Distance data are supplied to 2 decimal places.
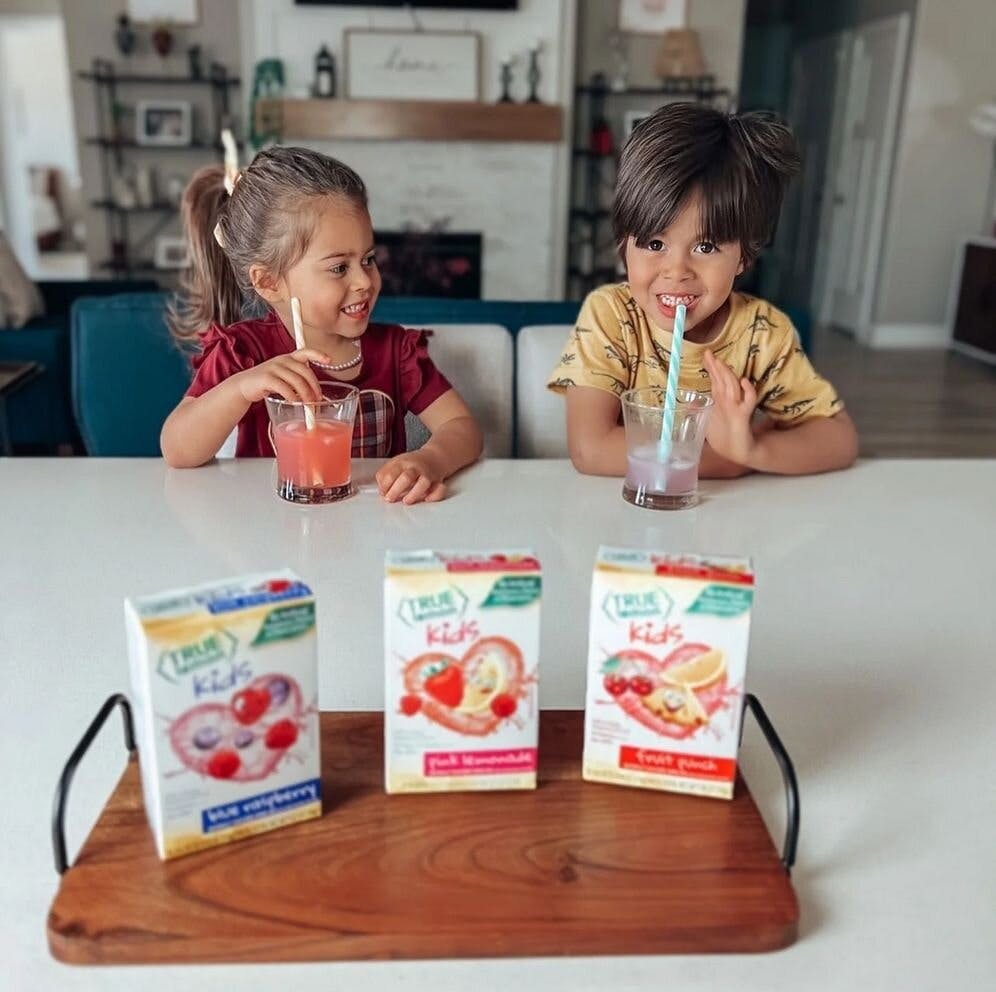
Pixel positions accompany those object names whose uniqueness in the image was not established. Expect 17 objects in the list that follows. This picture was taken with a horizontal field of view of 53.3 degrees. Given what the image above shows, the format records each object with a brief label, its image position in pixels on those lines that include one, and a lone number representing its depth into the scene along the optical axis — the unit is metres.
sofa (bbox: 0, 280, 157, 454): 3.43
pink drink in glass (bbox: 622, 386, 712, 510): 1.08
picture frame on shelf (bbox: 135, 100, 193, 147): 5.53
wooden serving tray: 0.48
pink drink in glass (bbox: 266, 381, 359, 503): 1.06
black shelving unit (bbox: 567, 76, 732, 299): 5.58
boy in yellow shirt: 1.15
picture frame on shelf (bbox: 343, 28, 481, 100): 5.30
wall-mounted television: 5.19
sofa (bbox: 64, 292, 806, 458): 2.31
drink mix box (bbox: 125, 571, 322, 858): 0.48
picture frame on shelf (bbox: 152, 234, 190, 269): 5.73
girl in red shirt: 1.13
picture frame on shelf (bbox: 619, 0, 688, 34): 5.47
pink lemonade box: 0.52
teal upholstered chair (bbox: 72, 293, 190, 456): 2.31
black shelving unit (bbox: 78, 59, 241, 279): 5.45
